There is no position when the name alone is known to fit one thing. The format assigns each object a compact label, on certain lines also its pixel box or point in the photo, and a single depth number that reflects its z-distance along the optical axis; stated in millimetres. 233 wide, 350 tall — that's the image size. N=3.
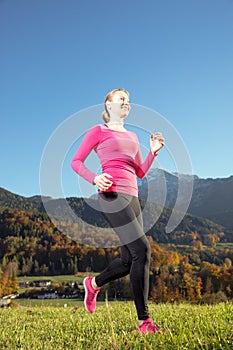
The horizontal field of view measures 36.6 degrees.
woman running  3477
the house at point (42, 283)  81188
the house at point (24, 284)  84775
